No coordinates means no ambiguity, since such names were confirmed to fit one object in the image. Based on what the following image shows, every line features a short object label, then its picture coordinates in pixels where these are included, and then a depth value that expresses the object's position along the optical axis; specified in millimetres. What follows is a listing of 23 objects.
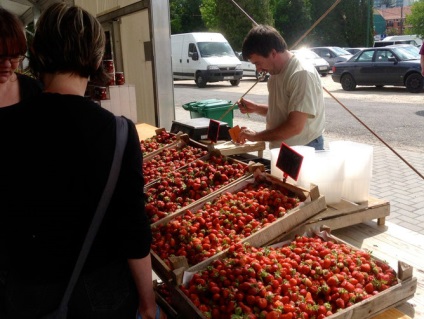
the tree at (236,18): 28844
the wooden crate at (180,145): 3551
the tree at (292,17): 38041
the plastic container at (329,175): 2426
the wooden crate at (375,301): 1593
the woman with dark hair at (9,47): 2295
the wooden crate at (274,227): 1804
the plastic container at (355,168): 2436
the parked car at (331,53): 21828
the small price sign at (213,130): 3506
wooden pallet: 2294
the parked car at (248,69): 21394
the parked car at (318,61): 20070
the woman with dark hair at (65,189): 1224
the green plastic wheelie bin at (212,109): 5535
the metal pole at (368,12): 32406
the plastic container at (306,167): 2416
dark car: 13406
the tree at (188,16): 42794
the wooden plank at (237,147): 3633
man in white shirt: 2916
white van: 18359
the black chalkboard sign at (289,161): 2191
